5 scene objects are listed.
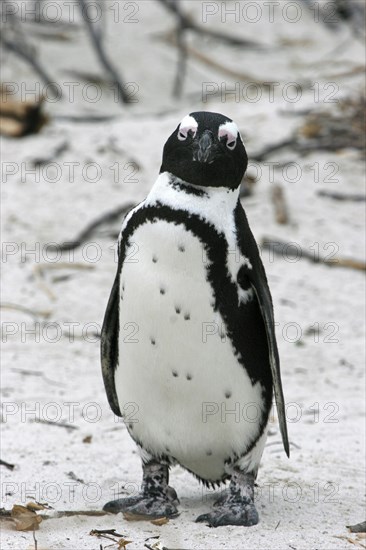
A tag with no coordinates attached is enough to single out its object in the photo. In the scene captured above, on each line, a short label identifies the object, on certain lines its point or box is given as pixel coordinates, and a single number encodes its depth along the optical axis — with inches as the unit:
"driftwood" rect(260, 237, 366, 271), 523.2
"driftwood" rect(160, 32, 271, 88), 890.7
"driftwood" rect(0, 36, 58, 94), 765.9
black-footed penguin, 244.1
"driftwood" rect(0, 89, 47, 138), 637.9
